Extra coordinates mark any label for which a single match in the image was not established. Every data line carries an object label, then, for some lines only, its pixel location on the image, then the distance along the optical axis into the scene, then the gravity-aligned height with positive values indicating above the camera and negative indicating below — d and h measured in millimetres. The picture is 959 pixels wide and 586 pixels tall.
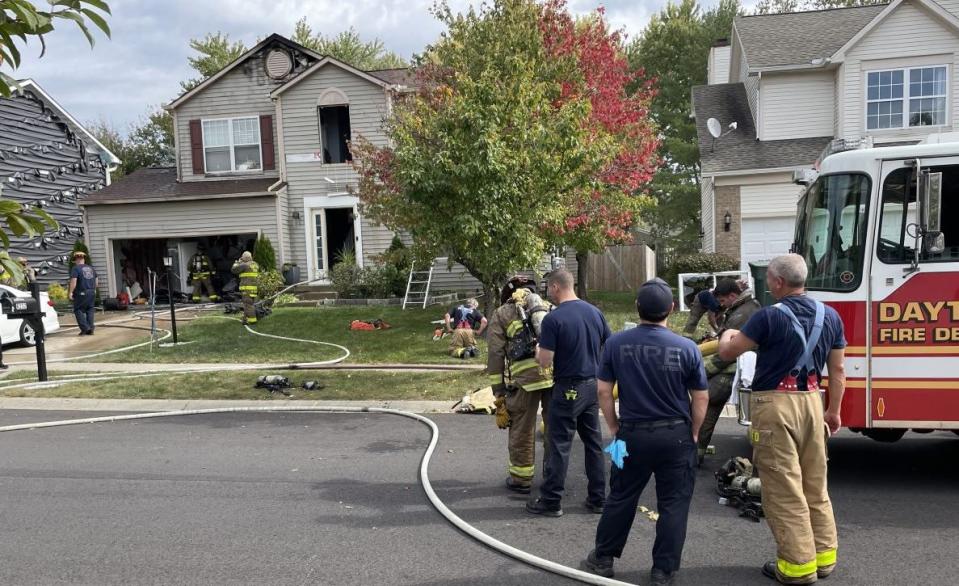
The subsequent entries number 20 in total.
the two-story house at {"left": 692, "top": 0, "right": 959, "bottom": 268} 17609 +3597
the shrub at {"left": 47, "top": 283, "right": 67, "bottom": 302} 20328 -898
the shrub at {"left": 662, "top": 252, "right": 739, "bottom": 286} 17484 -573
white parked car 13602 -1271
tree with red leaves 13477 +2486
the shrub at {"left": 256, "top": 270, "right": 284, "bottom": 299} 18609 -770
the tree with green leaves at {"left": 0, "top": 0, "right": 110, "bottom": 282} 2104 +719
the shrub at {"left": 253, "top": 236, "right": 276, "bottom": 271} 19375 -17
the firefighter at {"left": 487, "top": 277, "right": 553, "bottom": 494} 5344 -1018
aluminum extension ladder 17562 -997
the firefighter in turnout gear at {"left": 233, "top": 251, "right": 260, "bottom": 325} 15266 -579
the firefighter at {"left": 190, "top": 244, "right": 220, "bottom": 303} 21344 -510
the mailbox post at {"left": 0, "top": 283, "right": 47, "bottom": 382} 10242 -758
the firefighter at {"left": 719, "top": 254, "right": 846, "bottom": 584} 3904 -1056
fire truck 5000 -417
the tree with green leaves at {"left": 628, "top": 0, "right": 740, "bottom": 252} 32312 +7794
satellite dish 19219 +3168
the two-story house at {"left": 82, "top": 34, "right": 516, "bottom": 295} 20000 +2582
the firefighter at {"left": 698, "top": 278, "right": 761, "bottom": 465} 5844 -939
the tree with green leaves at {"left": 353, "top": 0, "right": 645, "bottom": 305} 9352 +1072
